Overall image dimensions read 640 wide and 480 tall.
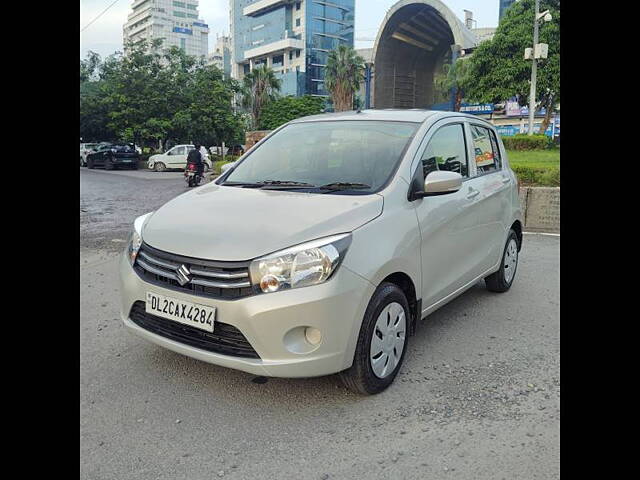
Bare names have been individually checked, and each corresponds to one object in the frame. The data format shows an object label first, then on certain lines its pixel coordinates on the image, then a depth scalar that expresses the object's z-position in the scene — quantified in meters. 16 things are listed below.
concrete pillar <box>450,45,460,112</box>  50.08
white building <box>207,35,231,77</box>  131.94
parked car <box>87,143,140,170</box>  32.00
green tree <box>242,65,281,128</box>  49.50
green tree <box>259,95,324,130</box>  49.75
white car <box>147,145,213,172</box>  30.59
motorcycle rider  19.17
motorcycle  19.30
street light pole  24.95
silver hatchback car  2.92
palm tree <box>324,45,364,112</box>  54.31
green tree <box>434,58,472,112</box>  45.86
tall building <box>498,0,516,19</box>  84.26
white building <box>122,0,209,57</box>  138.25
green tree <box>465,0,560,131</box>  29.80
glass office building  85.00
